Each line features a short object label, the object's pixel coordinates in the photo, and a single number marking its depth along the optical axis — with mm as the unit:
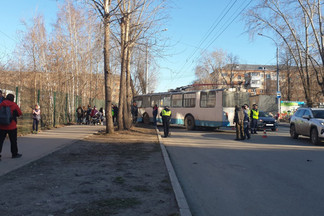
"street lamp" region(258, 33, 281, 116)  31736
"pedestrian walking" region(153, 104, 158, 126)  22688
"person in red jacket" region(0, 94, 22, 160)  8000
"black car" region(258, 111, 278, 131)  20750
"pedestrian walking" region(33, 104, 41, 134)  15242
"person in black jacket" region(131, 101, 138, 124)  26730
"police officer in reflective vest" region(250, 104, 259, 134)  17531
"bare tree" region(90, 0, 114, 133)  14227
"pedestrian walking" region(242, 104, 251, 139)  14560
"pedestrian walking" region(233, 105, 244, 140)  14273
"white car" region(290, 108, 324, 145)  12164
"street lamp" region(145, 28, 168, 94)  35612
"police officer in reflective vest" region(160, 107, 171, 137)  15518
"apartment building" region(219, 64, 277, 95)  38653
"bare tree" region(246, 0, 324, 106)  28016
